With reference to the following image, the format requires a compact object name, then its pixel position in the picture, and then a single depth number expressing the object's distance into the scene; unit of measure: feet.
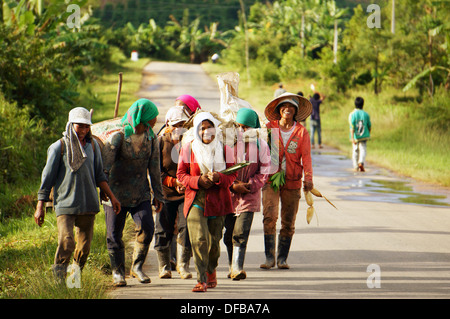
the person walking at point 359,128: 107.24
